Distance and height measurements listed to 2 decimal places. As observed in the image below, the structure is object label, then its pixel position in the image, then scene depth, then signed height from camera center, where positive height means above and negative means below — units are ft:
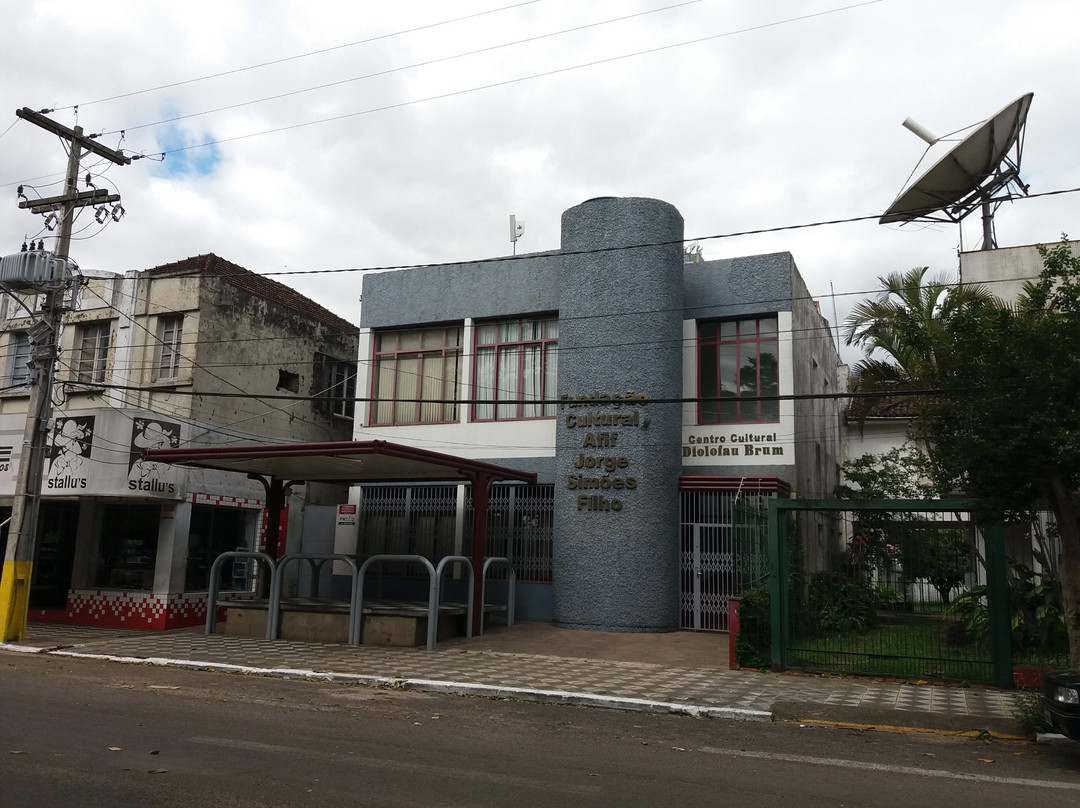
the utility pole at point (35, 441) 51.70 +6.01
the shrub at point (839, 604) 38.58 -1.59
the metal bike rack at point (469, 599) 51.52 -2.35
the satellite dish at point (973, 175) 59.47 +26.74
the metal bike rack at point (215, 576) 51.92 -1.45
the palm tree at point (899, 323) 54.24 +15.09
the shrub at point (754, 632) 41.24 -3.05
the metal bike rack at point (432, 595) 47.14 -2.04
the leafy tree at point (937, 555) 37.04 +0.61
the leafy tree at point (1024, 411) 29.09 +5.28
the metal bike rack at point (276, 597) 51.06 -2.54
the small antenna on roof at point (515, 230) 73.87 +26.64
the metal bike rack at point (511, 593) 57.00 -2.15
